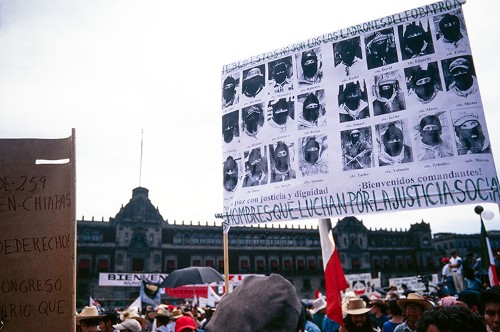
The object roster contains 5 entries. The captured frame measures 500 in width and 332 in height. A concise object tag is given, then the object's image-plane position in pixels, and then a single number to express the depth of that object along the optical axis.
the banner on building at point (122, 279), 31.39
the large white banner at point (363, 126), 3.24
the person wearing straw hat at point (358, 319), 4.89
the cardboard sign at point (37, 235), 2.62
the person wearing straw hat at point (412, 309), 4.76
